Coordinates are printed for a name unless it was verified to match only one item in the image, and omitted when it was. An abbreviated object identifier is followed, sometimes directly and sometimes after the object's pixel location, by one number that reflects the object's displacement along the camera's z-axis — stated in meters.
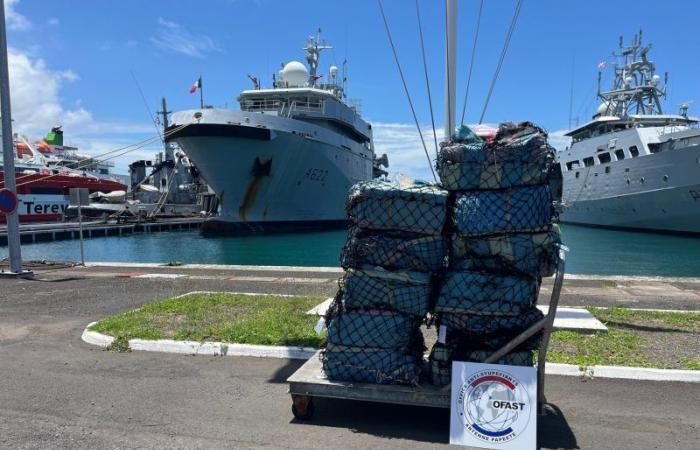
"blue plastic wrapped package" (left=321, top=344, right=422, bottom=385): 4.47
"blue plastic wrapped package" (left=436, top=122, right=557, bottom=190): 4.37
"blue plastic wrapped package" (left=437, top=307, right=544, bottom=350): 4.39
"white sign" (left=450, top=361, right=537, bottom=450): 3.84
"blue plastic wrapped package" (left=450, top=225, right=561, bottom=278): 4.30
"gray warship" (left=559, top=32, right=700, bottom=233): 38.06
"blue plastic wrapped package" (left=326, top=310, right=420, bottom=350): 4.51
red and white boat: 60.41
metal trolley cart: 4.22
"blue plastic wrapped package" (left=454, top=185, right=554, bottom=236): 4.29
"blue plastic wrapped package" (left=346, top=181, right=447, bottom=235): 4.50
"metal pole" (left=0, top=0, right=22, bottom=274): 13.08
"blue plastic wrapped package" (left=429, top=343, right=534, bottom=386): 4.40
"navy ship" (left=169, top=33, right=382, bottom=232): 39.38
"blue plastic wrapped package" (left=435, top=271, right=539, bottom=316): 4.31
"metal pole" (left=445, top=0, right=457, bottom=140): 7.73
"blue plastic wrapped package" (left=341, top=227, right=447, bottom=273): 4.53
